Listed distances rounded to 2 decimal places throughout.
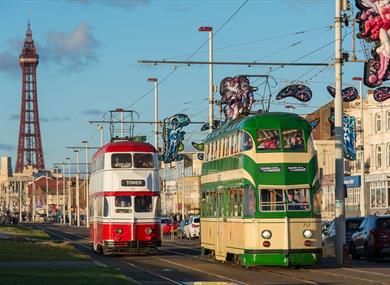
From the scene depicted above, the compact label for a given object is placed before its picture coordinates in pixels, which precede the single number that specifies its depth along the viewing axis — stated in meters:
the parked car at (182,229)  71.81
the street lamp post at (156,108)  71.65
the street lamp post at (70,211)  154.25
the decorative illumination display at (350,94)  47.25
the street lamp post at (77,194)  135.25
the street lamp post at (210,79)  55.91
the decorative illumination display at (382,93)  46.05
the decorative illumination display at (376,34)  37.44
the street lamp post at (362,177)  70.81
